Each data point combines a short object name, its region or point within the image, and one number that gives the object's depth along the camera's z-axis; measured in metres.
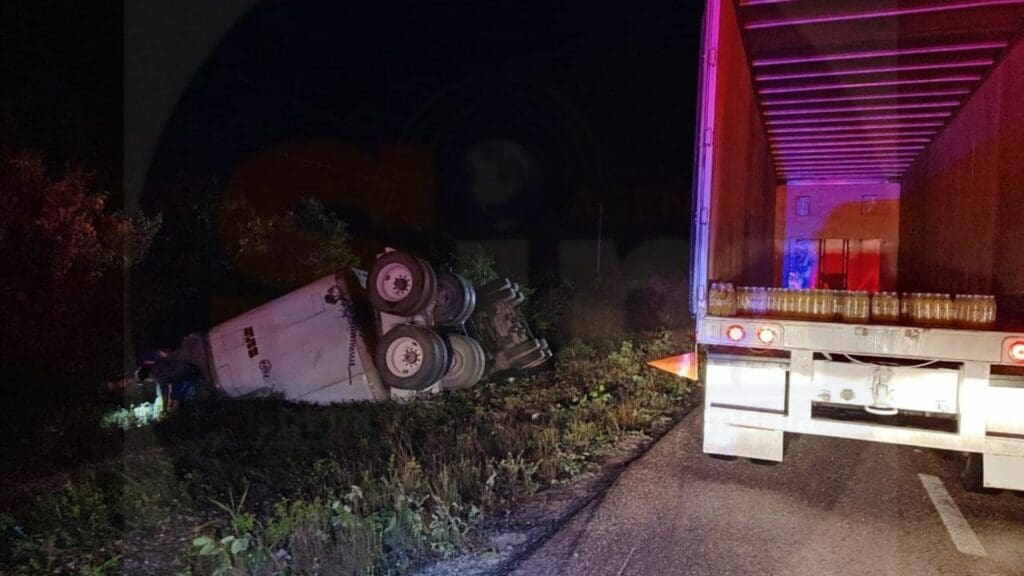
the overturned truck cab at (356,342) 7.90
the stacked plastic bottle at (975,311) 4.91
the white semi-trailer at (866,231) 4.79
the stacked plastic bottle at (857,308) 5.06
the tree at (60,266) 6.79
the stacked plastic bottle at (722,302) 5.31
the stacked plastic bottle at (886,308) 4.99
